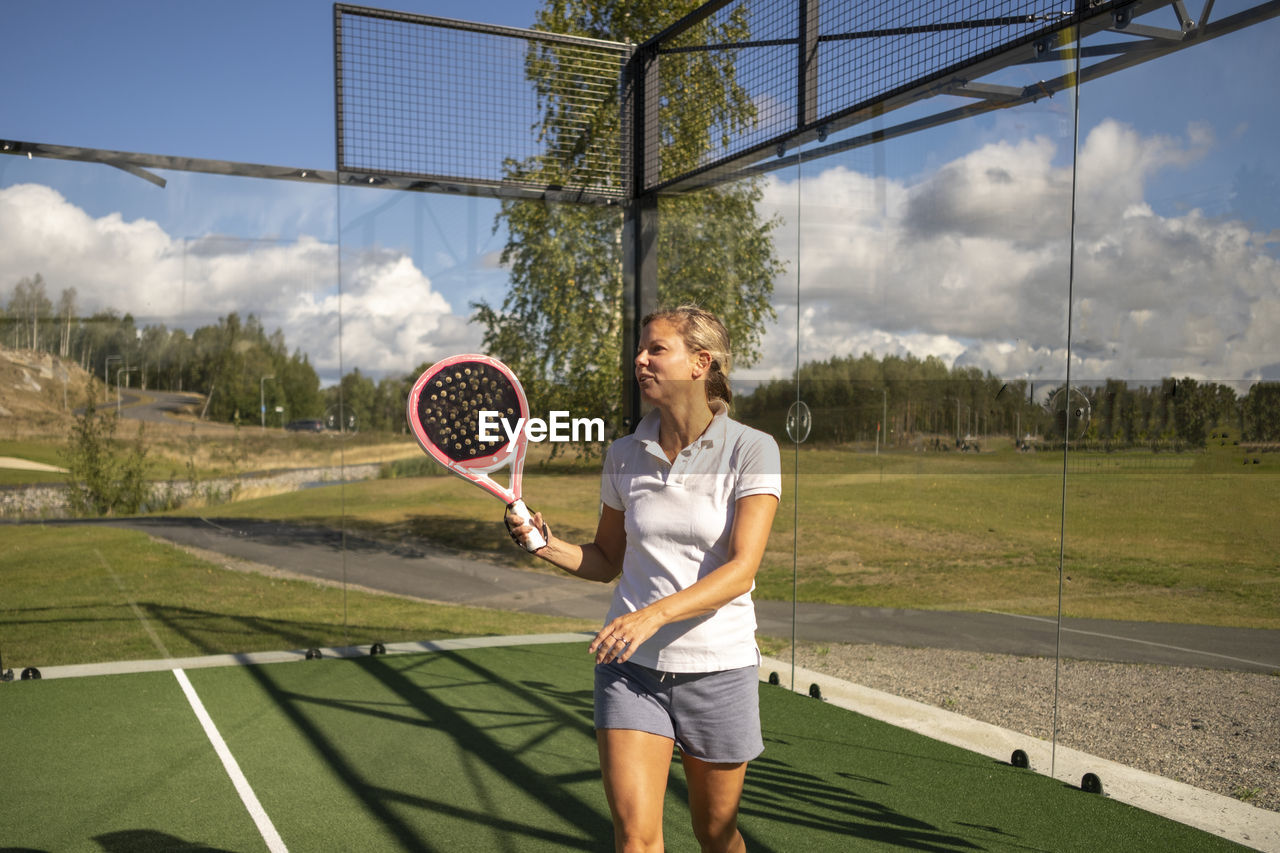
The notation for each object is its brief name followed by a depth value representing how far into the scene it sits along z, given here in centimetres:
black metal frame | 386
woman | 211
